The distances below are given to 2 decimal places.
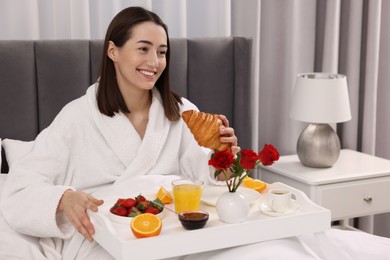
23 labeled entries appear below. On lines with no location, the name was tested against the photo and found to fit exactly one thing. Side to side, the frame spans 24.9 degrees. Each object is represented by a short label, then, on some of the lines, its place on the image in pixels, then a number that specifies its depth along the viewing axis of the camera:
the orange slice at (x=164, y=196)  2.27
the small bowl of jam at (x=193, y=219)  2.05
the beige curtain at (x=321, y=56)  3.43
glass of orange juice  2.17
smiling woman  2.46
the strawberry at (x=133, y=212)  2.12
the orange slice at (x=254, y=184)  2.41
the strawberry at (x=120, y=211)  2.13
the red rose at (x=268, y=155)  2.07
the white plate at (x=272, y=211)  2.17
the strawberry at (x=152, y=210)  2.13
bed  2.26
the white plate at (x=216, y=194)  2.29
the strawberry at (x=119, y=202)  2.17
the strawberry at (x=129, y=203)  2.15
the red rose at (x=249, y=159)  2.06
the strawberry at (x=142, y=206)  2.15
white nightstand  3.06
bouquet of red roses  2.04
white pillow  2.72
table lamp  3.10
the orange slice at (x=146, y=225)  2.00
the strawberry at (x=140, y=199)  2.18
